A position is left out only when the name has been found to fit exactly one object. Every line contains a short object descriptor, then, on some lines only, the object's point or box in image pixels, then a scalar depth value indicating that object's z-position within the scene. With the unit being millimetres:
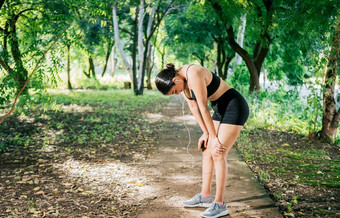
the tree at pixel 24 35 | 4645
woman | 2970
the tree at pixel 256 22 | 8602
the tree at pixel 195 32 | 16359
